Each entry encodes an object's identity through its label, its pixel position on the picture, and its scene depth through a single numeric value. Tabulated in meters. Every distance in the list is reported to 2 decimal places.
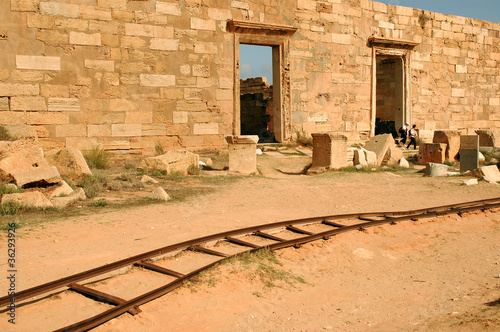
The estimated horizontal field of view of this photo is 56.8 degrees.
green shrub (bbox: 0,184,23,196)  6.87
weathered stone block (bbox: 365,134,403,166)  12.48
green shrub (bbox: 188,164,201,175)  10.20
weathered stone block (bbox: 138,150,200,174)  9.88
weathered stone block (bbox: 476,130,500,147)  13.96
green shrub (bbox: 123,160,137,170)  10.41
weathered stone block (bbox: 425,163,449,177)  10.66
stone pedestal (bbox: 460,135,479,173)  11.02
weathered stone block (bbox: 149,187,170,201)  7.57
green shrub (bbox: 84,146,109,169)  10.43
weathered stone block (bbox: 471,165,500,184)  9.88
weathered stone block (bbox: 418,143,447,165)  12.38
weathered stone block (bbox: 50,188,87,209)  6.86
